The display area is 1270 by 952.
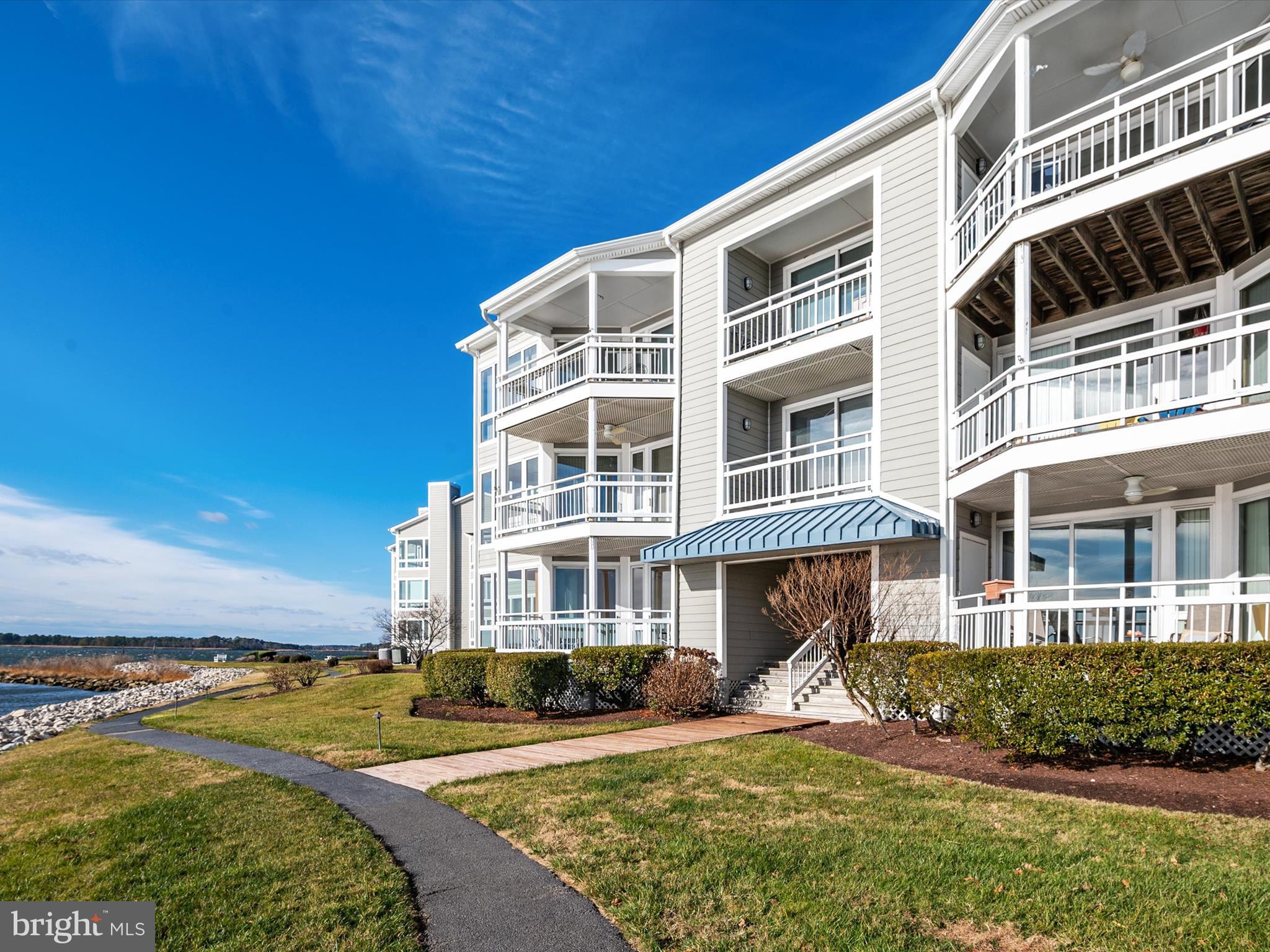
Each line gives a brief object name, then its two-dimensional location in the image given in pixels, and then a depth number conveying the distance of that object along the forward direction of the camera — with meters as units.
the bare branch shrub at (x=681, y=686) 13.62
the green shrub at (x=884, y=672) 10.63
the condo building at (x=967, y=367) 9.94
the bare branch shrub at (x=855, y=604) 12.30
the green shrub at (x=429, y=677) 18.03
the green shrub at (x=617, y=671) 14.91
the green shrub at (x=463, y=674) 16.95
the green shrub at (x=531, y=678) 14.69
